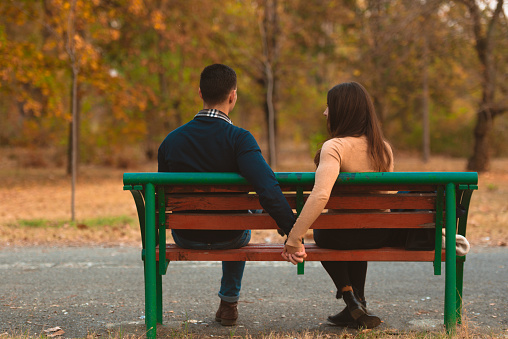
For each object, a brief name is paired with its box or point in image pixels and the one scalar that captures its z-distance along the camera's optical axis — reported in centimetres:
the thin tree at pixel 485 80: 1548
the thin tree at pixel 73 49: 914
